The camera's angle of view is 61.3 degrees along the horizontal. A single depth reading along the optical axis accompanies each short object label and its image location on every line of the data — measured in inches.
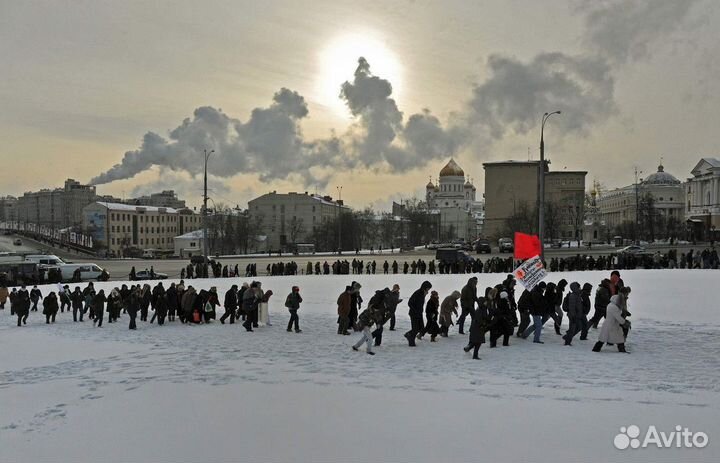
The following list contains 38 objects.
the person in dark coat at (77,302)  842.2
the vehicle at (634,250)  1923.0
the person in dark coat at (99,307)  791.1
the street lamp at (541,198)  1051.3
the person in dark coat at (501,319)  558.6
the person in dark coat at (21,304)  828.0
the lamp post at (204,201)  1466.5
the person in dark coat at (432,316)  601.0
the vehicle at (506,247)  2524.6
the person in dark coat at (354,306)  649.9
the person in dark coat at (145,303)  810.2
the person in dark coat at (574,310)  571.8
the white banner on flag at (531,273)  633.0
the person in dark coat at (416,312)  557.3
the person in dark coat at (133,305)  756.6
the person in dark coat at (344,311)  652.1
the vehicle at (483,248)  2476.6
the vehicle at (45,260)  1772.9
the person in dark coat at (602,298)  586.2
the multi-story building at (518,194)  4114.2
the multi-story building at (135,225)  4394.7
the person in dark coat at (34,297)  969.5
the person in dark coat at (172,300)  792.9
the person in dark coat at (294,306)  682.8
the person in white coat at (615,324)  518.9
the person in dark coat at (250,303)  709.9
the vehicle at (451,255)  1756.5
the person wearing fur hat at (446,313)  622.2
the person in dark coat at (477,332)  507.8
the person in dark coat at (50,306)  843.4
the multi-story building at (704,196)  3731.3
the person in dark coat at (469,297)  610.2
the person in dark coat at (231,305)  770.2
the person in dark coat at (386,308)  551.8
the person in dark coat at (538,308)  578.9
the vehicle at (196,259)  2043.6
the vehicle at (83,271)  1613.7
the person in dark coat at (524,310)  586.9
